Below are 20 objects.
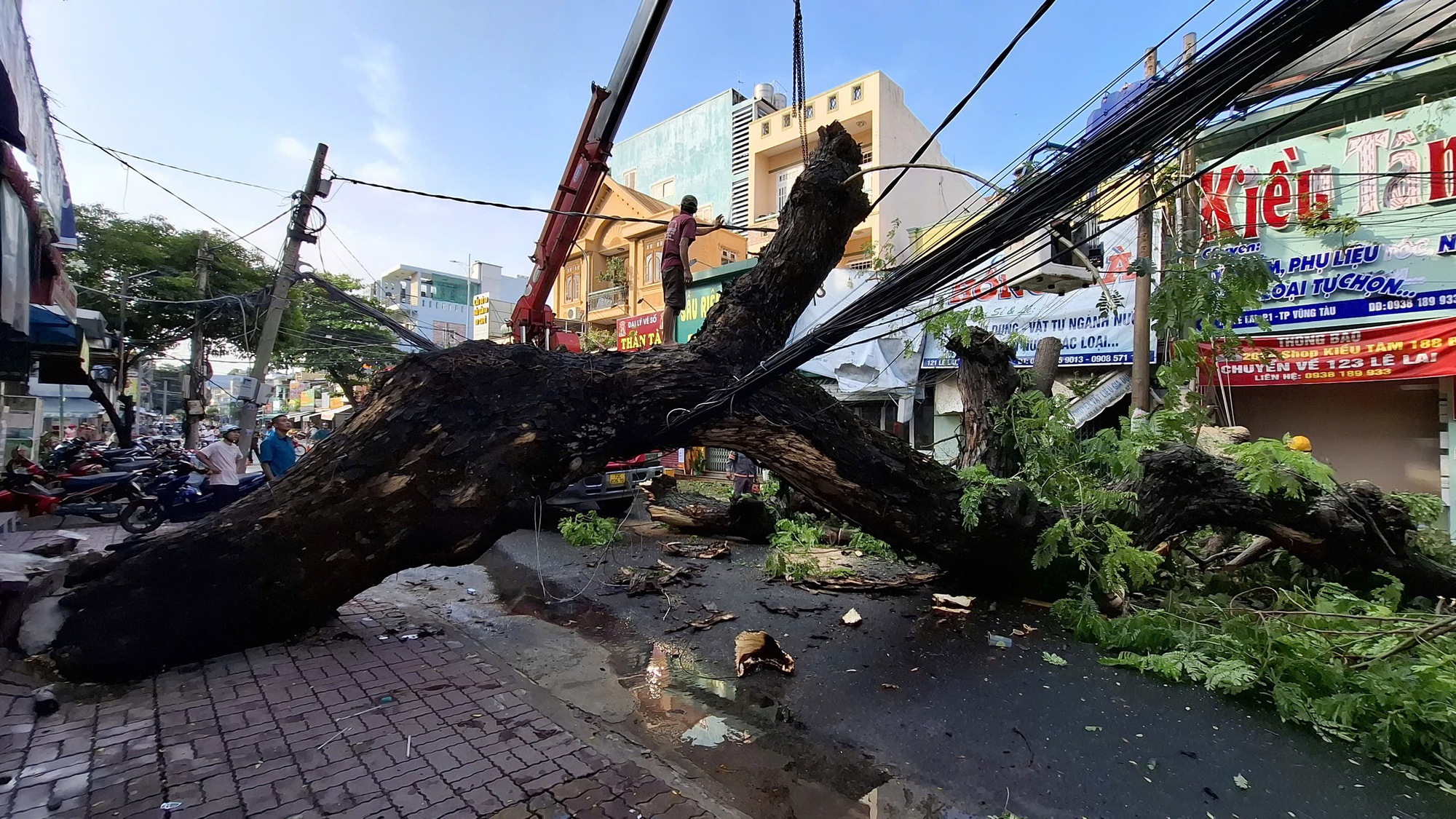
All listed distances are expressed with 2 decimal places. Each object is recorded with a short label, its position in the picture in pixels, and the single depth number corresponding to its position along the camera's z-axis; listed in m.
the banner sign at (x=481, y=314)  27.14
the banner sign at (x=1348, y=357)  7.45
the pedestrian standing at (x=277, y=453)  8.04
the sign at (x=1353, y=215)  7.66
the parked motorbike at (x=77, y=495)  8.45
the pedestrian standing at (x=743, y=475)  10.23
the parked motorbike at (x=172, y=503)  8.53
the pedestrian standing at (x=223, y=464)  8.26
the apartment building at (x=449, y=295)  35.22
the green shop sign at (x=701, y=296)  16.88
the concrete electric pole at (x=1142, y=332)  7.57
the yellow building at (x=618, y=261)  20.25
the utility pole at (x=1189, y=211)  7.07
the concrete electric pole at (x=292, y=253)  9.16
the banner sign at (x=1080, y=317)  9.61
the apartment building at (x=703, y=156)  23.80
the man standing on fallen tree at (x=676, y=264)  6.41
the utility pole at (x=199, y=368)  15.06
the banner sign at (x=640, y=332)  17.45
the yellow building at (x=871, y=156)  19.25
